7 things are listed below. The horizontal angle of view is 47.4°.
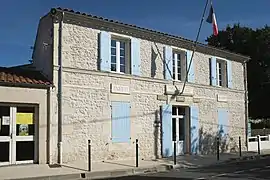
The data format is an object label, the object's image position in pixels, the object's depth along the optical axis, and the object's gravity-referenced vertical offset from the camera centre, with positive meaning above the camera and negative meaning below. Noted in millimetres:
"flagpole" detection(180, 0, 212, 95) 15256 +2891
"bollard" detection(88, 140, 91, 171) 10317 -1750
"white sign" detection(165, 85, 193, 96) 14892 +957
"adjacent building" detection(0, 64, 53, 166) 10563 -269
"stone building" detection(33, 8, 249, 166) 11656 +888
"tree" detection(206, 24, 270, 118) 28959 +4293
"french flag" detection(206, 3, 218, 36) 14770 +4259
